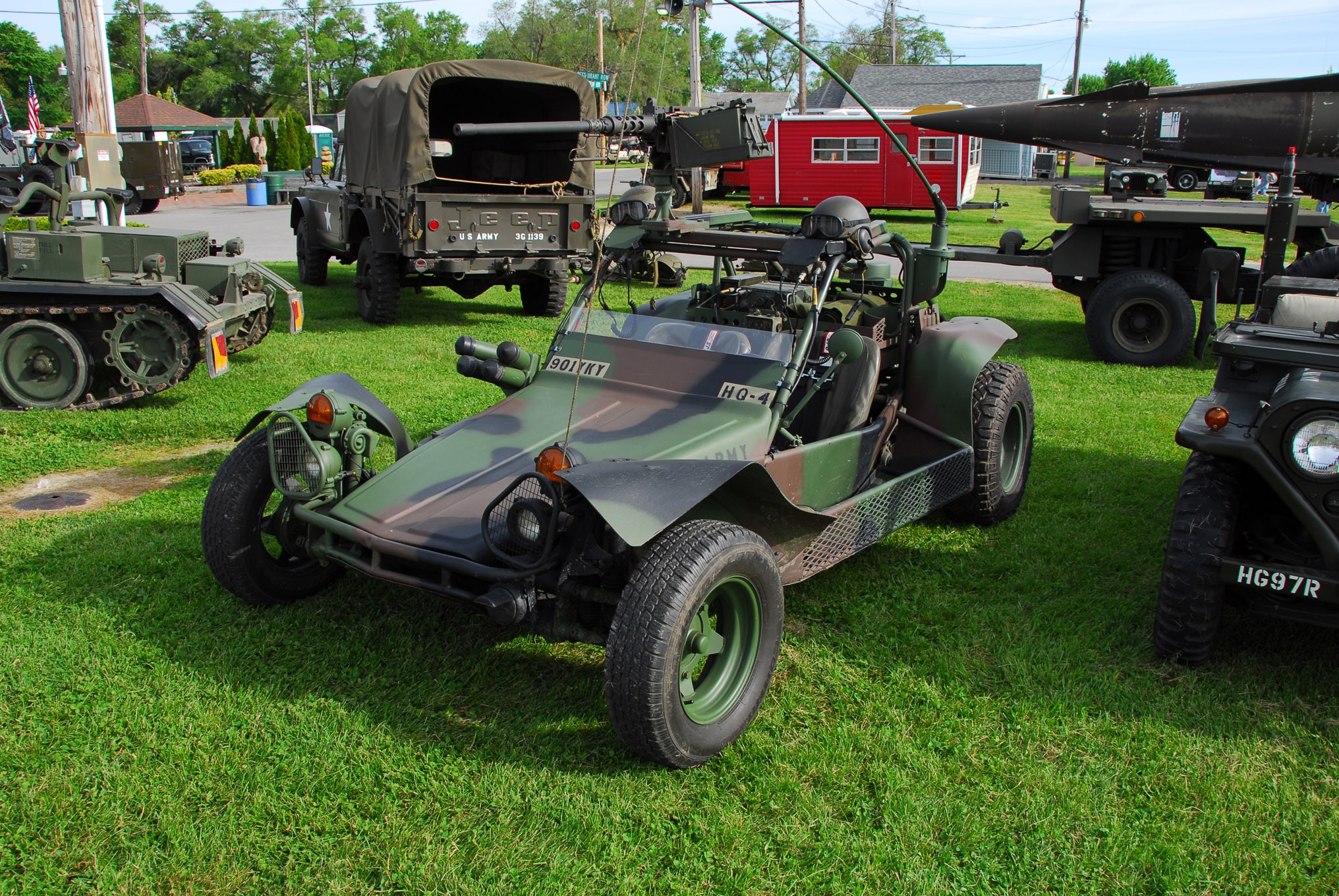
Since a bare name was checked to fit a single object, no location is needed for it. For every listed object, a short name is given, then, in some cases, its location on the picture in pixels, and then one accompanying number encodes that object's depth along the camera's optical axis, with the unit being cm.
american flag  2403
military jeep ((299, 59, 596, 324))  1009
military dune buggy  341
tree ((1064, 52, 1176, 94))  8000
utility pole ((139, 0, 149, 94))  4797
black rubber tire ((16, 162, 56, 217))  1249
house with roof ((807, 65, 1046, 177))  4862
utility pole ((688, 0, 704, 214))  2104
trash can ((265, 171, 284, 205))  2864
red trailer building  2438
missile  686
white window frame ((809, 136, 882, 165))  2447
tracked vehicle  757
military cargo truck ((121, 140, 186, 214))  2462
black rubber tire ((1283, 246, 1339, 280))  630
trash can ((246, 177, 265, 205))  2811
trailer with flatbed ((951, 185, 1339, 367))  935
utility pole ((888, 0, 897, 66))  5972
